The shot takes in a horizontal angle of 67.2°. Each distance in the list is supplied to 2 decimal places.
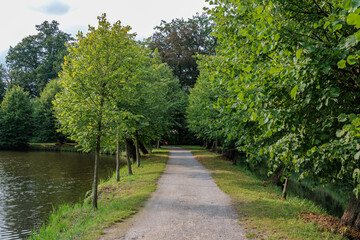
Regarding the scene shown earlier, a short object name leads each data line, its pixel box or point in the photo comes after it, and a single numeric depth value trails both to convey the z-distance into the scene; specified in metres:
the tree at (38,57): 62.81
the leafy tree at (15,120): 40.88
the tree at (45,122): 44.06
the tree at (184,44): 46.66
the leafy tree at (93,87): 8.80
